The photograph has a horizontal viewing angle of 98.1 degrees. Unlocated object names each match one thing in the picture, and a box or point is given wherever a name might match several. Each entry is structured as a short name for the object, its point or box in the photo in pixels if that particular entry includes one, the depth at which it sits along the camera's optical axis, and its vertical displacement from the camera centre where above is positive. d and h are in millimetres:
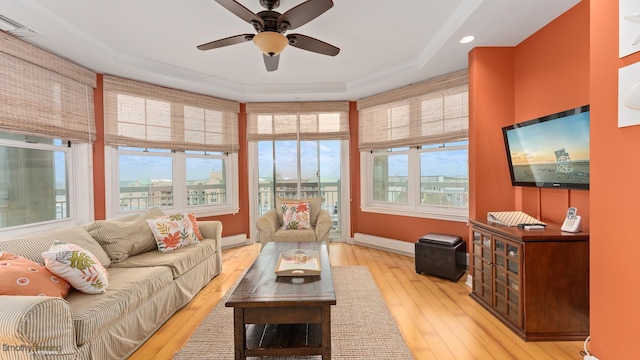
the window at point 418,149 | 3662 +386
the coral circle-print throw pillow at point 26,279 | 1507 -572
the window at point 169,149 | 3736 +432
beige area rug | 1924 -1223
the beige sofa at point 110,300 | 1301 -777
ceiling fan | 1867 +1133
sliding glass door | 4988 +149
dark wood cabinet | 2033 -825
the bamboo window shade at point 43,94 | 2574 +894
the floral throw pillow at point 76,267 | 1774 -580
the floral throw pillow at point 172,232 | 2846 -575
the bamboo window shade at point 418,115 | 3580 +887
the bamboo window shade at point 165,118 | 3674 +891
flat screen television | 2039 +193
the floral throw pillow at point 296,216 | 4023 -581
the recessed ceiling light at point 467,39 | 2689 +1331
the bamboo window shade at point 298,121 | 4812 +979
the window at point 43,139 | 2645 +447
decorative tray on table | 2029 -693
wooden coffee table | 1671 -848
